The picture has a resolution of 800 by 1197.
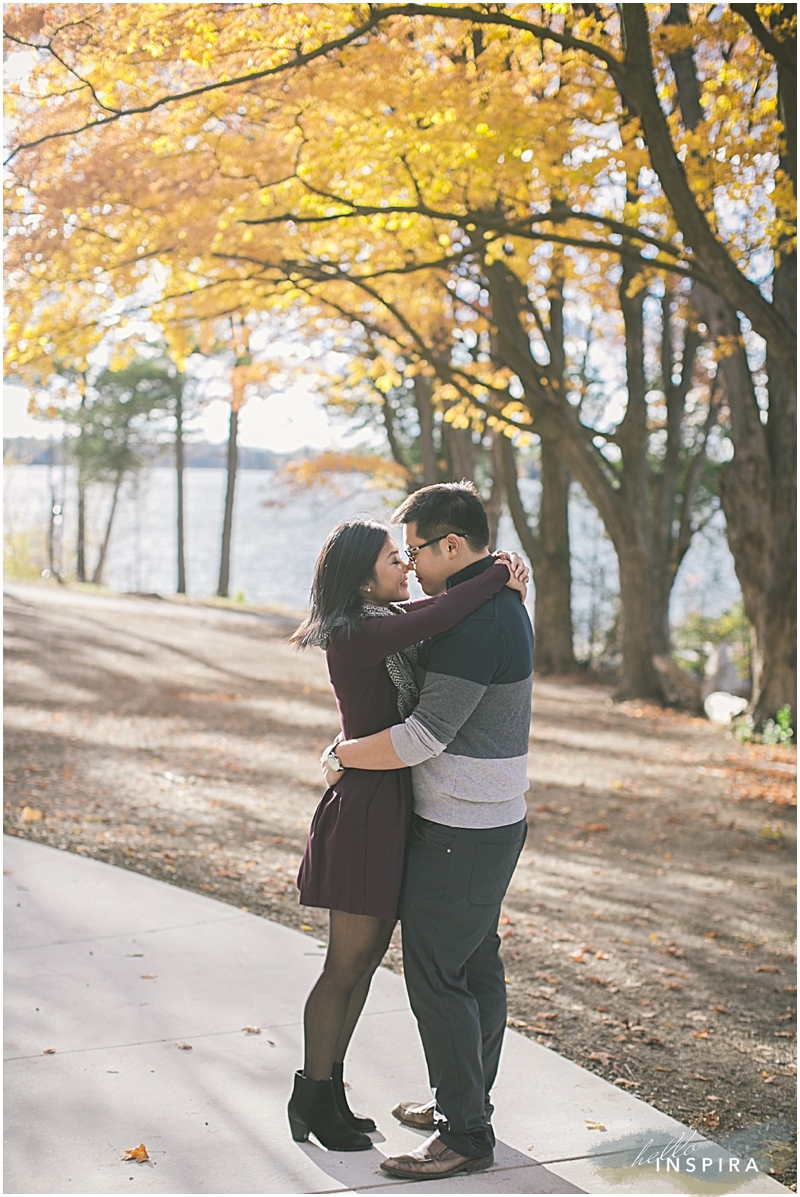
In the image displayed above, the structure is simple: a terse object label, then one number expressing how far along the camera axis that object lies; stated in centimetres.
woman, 288
